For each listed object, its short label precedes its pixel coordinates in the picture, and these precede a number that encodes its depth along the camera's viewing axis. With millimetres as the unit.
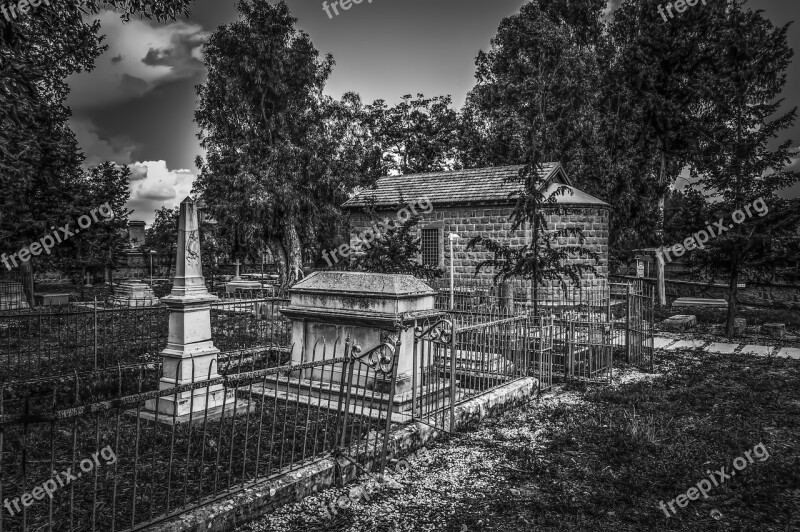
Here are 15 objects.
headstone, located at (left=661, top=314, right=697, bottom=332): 15383
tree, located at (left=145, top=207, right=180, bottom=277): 31234
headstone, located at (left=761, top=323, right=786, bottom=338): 13968
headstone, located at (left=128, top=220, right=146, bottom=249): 37731
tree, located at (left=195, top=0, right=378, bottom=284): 24062
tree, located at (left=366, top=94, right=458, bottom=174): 38156
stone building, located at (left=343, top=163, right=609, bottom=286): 18719
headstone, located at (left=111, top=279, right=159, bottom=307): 17672
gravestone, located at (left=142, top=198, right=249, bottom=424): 6449
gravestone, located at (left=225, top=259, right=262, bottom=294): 22314
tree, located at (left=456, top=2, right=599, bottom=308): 26109
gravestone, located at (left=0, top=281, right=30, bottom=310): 16662
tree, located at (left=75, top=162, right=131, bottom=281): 21250
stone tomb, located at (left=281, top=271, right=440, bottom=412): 6410
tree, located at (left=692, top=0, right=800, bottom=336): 13672
